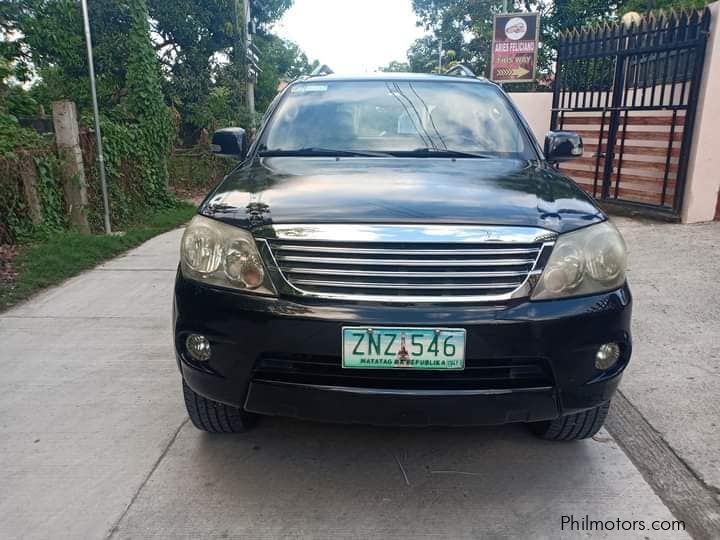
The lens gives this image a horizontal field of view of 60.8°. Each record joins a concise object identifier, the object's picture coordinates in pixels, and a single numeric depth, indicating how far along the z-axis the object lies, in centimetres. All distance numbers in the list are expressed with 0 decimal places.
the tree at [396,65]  6025
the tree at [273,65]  2339
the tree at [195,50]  1566
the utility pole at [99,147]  668
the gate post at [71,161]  682
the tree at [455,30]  3206
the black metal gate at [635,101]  696
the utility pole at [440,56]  3478
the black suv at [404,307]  204
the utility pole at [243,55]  1623
